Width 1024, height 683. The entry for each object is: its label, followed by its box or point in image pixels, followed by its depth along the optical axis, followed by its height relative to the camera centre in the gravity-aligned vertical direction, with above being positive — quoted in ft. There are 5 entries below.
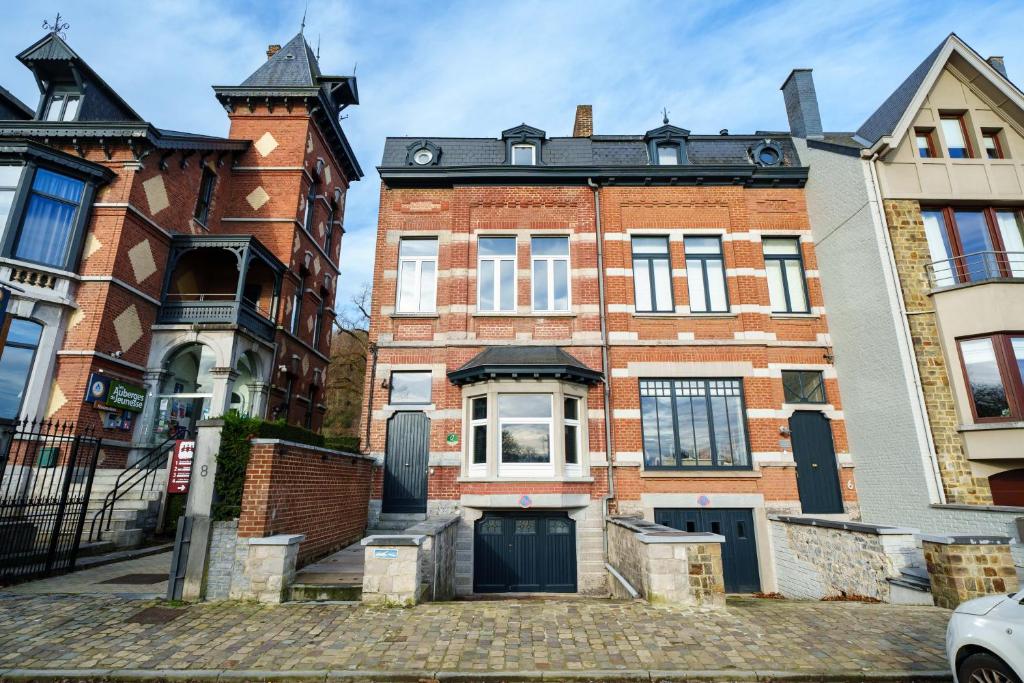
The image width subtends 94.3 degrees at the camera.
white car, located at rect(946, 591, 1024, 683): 12.62 -4.80
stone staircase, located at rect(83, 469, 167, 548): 34.32 -3.50
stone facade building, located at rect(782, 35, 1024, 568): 34.47 +13.77
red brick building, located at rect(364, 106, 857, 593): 38.04 +9.72
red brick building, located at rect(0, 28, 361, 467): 41.81 +21.15
